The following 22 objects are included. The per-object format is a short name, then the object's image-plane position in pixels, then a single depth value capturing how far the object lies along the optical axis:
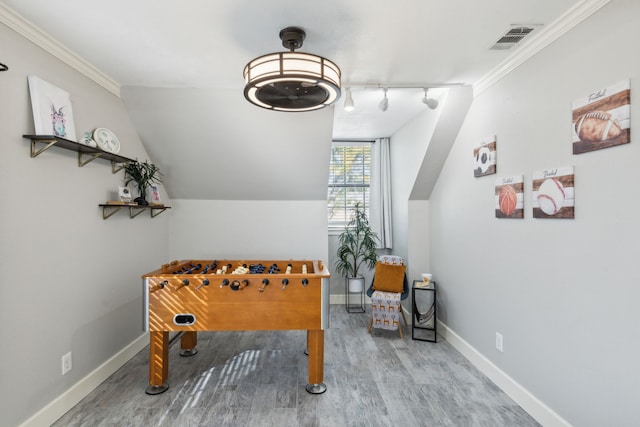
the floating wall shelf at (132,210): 2.90
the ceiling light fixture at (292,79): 1.82
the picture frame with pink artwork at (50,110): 2.17
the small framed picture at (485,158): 2.87
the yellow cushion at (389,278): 4.05
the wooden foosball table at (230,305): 2.56
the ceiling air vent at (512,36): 2.17
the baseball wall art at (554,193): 2.07
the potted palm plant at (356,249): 4.79
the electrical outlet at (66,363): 2.41
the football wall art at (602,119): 1.73
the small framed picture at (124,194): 3.01
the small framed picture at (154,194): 3.65
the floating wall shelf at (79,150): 2.15
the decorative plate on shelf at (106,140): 2.77
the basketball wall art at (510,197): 2.51
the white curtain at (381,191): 5.11
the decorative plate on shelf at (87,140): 2.61
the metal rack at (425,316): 3.76
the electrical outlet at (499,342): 2.78
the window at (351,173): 5.41
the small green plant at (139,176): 3.24
